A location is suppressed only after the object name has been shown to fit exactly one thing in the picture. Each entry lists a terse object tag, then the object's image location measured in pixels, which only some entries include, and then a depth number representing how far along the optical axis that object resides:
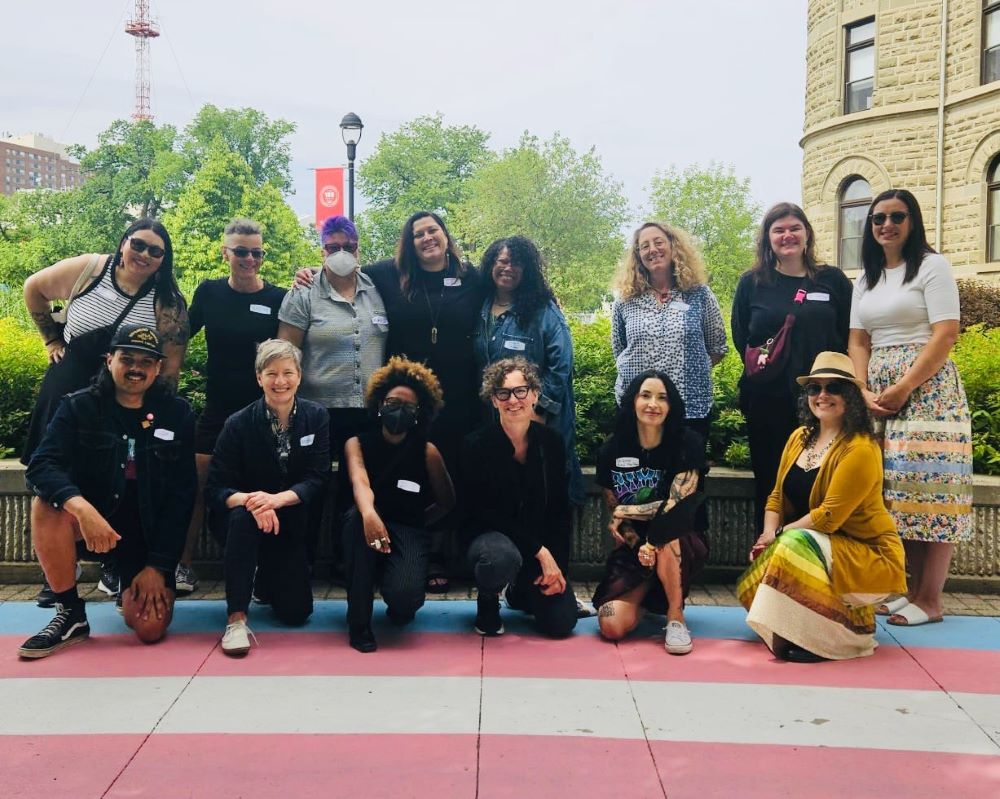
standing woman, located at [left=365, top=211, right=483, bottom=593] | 5.57
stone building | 19.22
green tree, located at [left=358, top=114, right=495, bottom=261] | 52.84
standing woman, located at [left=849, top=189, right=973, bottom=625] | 5.01
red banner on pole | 21.33
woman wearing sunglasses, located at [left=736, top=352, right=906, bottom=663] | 4.51
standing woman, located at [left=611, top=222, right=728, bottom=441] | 5.41
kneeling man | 4.64
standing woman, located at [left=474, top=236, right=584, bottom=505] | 5.43
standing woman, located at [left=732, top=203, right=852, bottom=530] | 5.32
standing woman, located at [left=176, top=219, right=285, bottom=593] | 5.45
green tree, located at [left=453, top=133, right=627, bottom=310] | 42.38
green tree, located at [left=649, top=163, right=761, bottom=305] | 35.94
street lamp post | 18.73
